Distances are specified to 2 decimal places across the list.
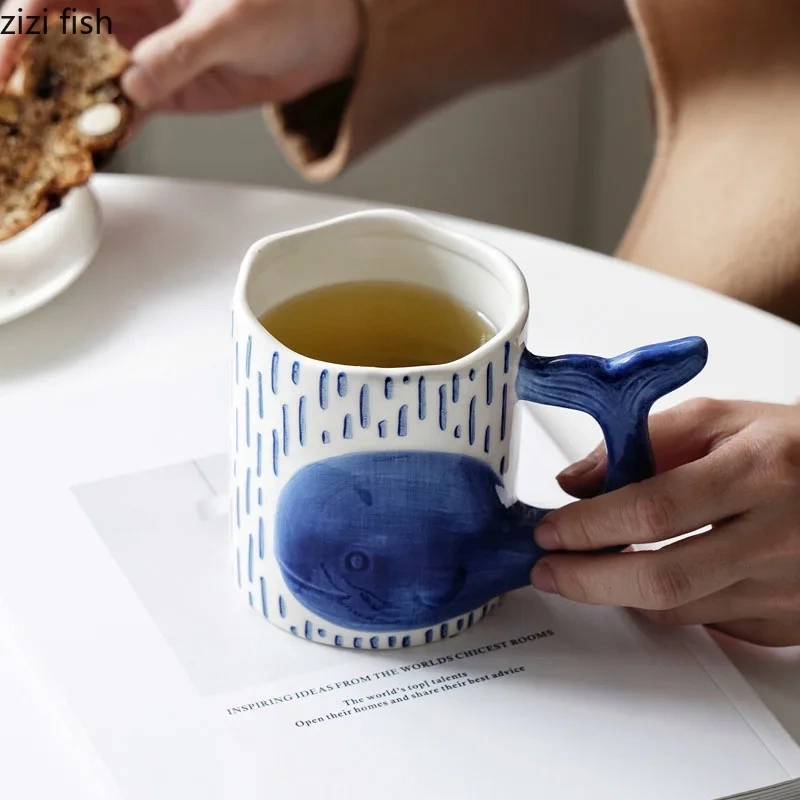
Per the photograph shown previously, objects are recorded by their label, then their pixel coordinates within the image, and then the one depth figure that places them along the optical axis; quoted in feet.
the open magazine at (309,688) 3.14
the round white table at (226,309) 3.70
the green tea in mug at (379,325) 3.26
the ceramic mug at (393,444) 3.13
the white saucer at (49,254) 3.78
